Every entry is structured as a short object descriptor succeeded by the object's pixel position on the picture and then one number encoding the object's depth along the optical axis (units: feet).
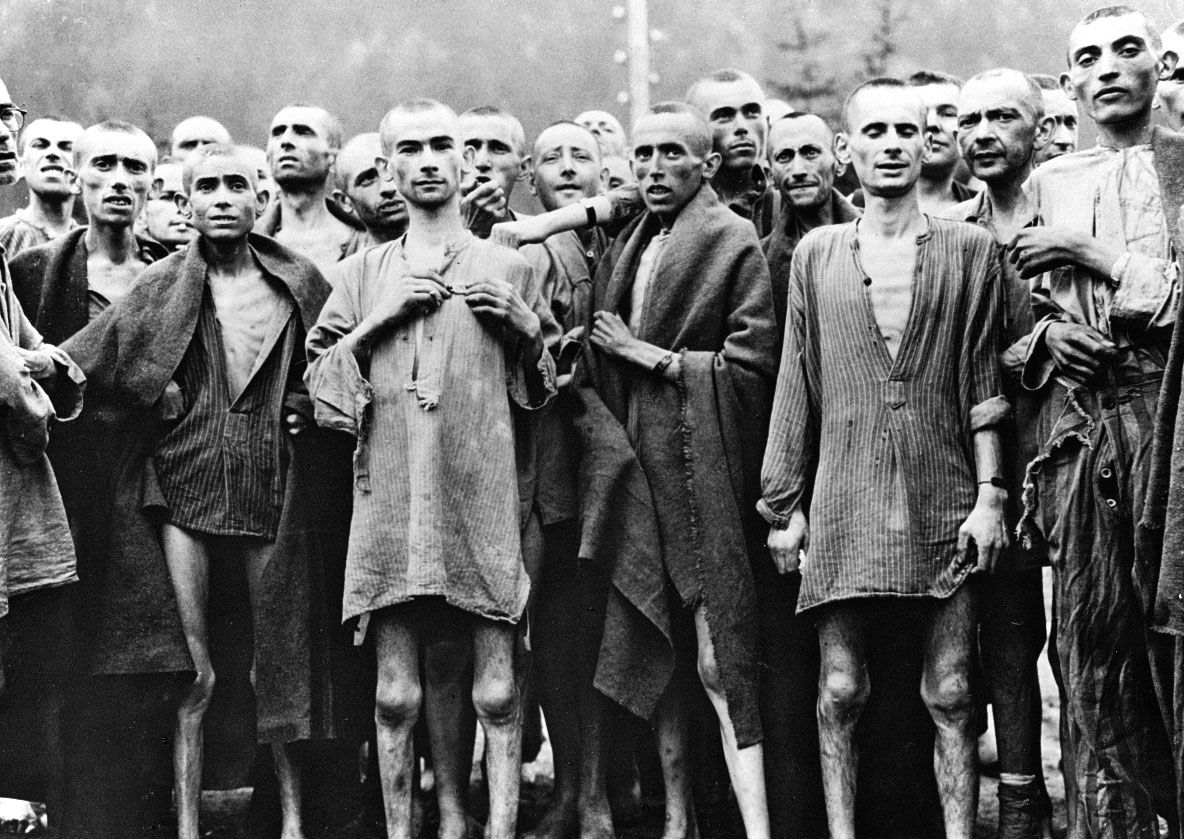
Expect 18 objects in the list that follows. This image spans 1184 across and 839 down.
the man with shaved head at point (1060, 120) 22.67
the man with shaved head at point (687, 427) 17.89
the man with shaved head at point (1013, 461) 17.34
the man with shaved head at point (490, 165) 20.56
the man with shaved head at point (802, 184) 20.34
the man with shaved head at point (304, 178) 21.98
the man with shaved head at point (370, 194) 21.27
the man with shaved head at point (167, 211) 22.95
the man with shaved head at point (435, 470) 17.01
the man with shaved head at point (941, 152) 21.30
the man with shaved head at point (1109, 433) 15.61
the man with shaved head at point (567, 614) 18.69
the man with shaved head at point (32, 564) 17.47
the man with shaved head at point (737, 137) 21.99
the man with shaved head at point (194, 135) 25.26
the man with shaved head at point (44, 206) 23.82
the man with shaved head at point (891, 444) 16.57
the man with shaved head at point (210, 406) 18.48
